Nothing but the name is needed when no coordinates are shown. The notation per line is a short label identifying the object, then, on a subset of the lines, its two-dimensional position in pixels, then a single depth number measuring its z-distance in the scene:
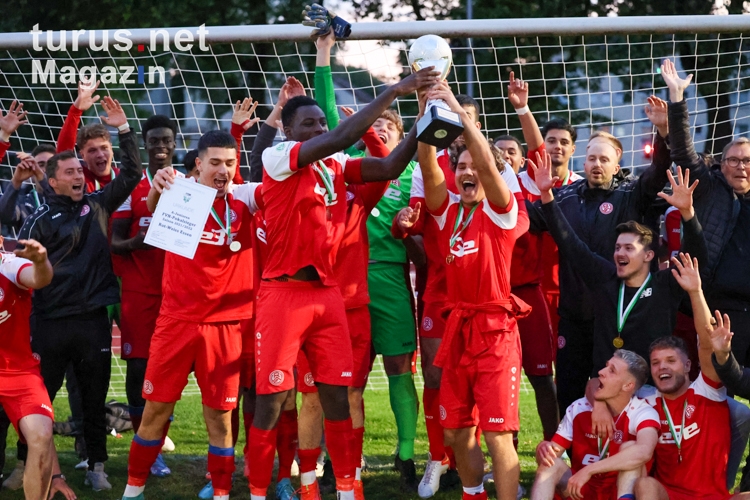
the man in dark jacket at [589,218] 6.30
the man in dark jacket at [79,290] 6.50
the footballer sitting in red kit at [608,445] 5.34
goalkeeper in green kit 6.45
